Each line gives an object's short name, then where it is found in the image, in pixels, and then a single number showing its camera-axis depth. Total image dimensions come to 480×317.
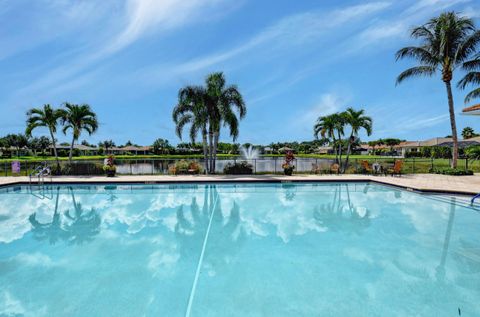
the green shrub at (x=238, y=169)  15.25
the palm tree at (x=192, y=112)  14.52
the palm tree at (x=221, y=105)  14.62
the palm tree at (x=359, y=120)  17.17
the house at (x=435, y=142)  24.20
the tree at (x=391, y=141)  69.88
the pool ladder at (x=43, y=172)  12.39
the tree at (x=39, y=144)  66.12
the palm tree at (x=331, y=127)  17.95
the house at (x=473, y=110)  9.14
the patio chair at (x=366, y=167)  15.45
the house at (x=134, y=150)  80.00
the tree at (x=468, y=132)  55.53
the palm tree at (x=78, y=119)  15.79
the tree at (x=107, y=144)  87.29
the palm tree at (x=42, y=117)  15.02
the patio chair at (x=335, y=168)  15.05
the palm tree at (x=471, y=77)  14.70
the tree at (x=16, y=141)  63.29
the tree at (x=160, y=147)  71.94
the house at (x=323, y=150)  81.42
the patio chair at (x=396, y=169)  14.47
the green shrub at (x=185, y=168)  14.97
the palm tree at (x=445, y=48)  14.26
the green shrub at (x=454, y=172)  14.20
